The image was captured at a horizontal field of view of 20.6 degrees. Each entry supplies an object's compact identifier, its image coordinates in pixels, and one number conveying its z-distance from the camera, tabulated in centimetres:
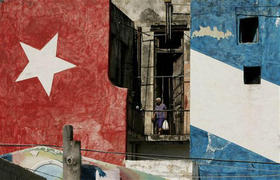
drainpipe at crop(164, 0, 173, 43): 3224
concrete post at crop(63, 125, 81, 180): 2086
